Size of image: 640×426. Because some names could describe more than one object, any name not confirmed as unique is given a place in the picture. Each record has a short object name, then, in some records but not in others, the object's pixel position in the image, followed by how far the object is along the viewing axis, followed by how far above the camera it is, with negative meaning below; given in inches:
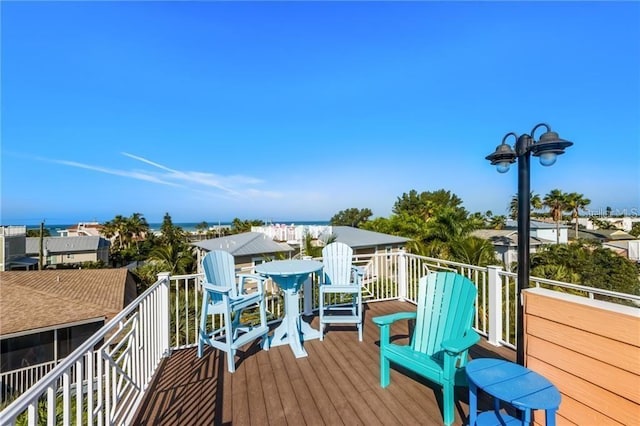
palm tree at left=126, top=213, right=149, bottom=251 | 1202.0 -57.5
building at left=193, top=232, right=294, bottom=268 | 534.6 -67.9
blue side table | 55.9 -37.8
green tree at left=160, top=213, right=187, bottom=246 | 1134.5 -83.6
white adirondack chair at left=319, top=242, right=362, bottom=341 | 141.2 -33.0
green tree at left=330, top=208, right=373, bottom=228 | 1620.7 -1.9
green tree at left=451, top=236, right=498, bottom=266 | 345.8 -45.0
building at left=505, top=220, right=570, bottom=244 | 850.9 -46.8
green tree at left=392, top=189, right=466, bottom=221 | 1151.0 +75.3
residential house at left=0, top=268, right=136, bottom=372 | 323.6 -127.4
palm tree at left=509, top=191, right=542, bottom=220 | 996.4 +48.9
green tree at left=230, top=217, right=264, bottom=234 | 1366.6 -49.6
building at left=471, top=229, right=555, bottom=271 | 718.5 -74.9
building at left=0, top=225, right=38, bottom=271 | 695.7 -101.7
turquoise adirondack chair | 79.7 -36.4
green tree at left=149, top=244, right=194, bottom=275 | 582.4 -96.4
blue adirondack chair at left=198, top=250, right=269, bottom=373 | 108.7 -38.1
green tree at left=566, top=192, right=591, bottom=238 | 936.9 +57.9
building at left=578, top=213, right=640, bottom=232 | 1363.2 -24.6
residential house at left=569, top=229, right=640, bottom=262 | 826.2 -81.9
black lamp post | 79.9 +15.3
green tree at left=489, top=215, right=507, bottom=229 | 1140.1 -18.2
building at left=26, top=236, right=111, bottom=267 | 979.9 -133.9
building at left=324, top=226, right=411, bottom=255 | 581.3 -54.6
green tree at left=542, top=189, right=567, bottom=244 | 941.8 +54.0
